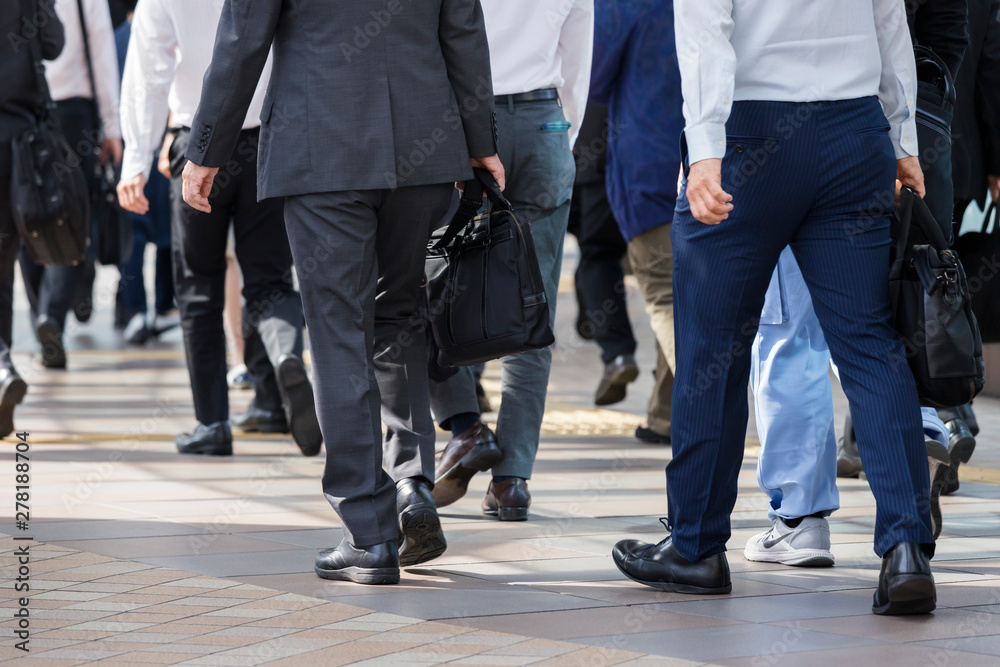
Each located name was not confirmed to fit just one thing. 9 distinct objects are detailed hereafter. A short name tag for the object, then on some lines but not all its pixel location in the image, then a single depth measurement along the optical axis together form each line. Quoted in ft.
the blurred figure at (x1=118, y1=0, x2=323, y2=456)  35.47
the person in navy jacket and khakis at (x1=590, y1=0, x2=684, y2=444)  37.19
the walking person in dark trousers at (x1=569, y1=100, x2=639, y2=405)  44.96
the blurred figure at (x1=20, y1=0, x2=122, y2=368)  48.32
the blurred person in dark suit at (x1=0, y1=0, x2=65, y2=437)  38.19
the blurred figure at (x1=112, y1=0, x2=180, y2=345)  67.15
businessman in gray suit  22.44
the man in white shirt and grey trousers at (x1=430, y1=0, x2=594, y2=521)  28.68
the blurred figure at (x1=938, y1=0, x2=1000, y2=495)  30.78
